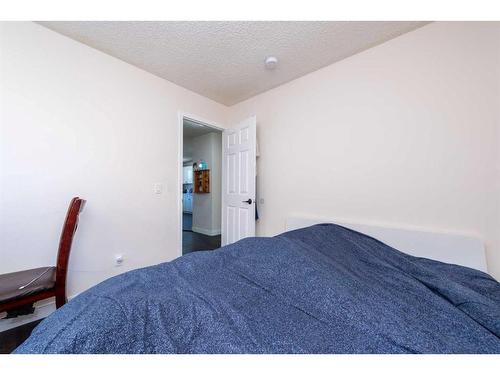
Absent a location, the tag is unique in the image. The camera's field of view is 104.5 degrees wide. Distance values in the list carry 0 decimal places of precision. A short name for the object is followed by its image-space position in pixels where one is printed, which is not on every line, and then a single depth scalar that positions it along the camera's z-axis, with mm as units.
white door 2537
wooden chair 1169
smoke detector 1942
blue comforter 568
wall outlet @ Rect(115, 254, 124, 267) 1993
